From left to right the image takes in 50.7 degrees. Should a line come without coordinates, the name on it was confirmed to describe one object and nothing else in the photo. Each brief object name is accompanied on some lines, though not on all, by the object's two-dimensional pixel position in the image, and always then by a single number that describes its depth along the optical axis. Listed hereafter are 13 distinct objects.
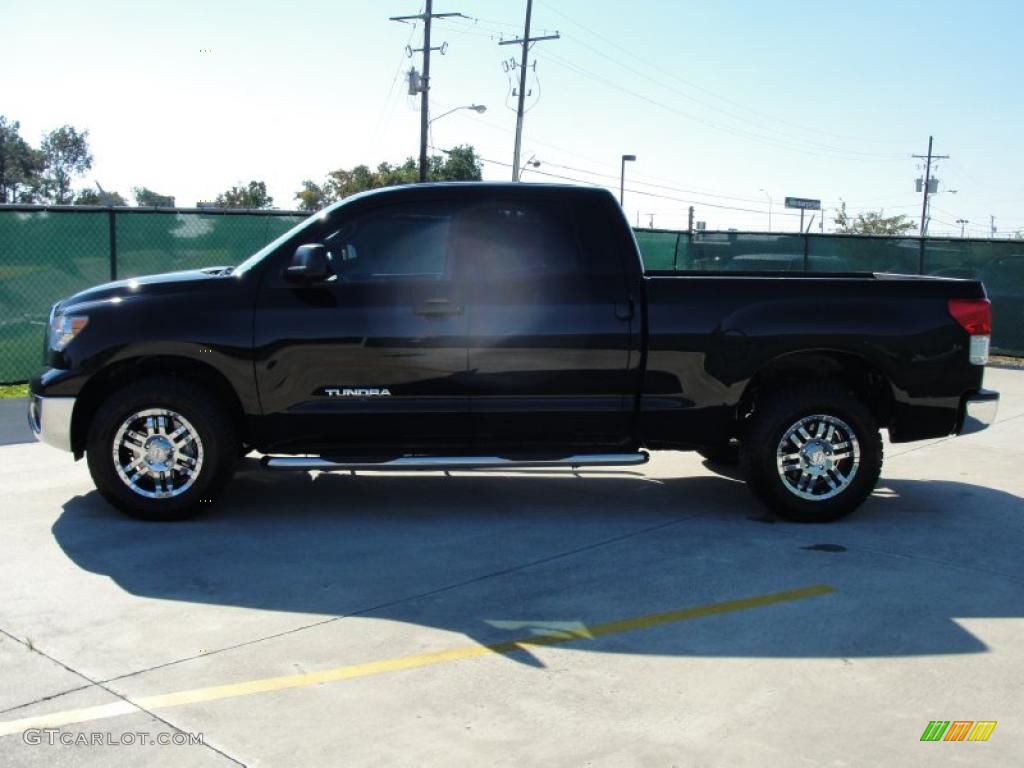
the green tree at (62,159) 117.38
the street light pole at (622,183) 67.31
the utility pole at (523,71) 46.59
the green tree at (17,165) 105.19
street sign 78.25
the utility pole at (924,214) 84.62
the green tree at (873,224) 90.24
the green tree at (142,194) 86.28
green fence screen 11.93
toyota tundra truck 6.59
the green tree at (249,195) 100.38
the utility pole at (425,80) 40.44
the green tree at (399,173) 79.62
